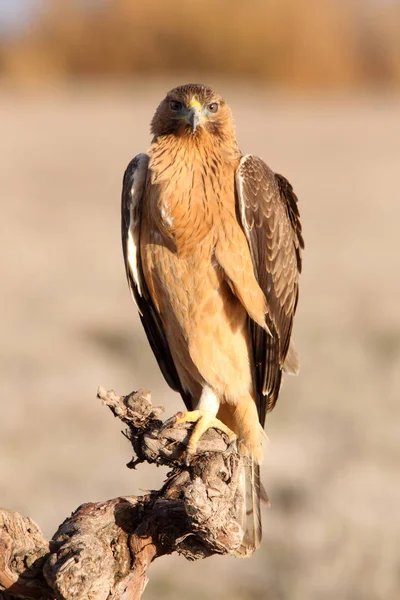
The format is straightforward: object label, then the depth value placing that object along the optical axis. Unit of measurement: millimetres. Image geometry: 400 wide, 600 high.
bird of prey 12484
